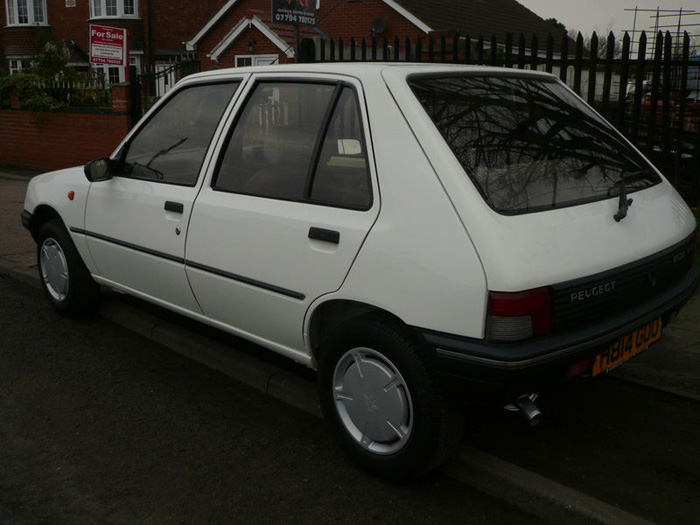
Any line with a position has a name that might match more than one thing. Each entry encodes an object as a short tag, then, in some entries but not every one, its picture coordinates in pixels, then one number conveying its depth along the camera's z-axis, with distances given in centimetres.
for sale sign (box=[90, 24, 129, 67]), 1493
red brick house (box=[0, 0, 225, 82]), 3322
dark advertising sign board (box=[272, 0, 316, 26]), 1199
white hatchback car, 283
